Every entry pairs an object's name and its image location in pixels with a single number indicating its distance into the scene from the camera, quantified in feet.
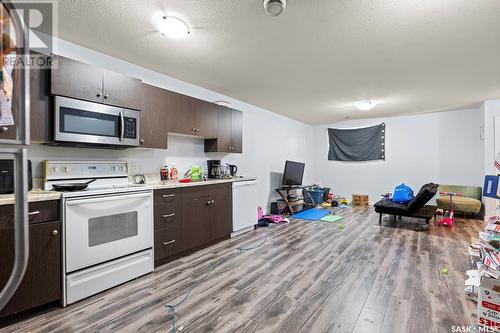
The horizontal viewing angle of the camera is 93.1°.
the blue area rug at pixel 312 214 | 16.67
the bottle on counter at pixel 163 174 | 10.59
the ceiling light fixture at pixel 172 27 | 6.73
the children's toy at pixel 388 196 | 17.76
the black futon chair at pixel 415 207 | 12.93
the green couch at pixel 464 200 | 15.84
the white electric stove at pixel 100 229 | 6.48
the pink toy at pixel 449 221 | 14.32
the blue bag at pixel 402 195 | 15.28
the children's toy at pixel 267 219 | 15.18
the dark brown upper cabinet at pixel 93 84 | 6.96
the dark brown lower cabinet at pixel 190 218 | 8.88
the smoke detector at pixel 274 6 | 5.57
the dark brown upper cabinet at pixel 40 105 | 6.62
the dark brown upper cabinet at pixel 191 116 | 10.21
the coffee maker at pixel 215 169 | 13.00
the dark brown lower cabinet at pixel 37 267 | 5.52
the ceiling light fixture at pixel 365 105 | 14.92
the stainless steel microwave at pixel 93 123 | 7.04
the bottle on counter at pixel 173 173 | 11.06
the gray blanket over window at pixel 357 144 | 21.49
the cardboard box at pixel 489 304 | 4.99
